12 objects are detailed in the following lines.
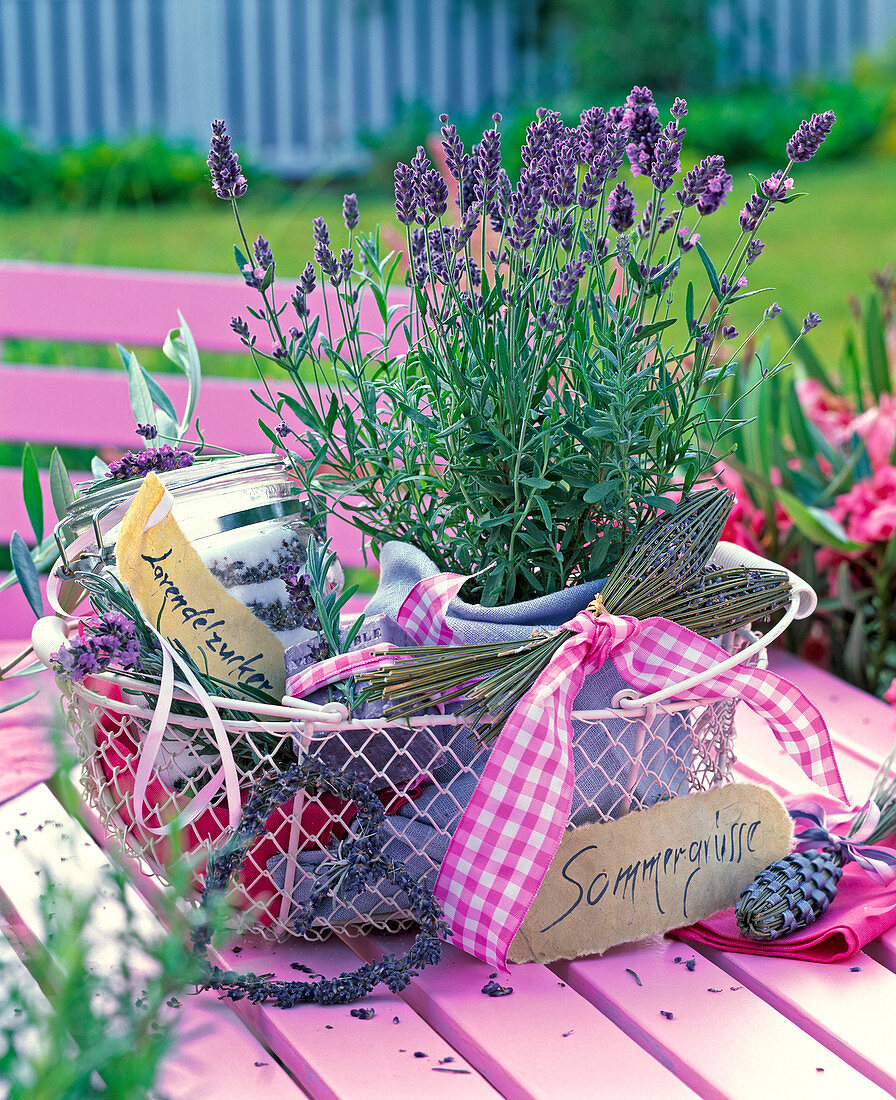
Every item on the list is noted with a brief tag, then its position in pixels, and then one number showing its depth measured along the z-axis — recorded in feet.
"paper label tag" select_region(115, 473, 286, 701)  4.54
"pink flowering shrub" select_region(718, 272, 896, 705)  5.89
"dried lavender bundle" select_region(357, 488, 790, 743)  4.47
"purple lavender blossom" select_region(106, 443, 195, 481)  4.75
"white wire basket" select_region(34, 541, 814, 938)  4.53
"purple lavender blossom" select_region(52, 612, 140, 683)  4.45
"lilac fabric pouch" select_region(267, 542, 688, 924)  4.59
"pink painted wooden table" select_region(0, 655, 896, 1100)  4.38
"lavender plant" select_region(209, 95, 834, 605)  4.53
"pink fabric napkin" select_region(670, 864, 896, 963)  4.66
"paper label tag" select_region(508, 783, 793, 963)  4.57
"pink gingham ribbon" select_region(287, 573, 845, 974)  4.48
